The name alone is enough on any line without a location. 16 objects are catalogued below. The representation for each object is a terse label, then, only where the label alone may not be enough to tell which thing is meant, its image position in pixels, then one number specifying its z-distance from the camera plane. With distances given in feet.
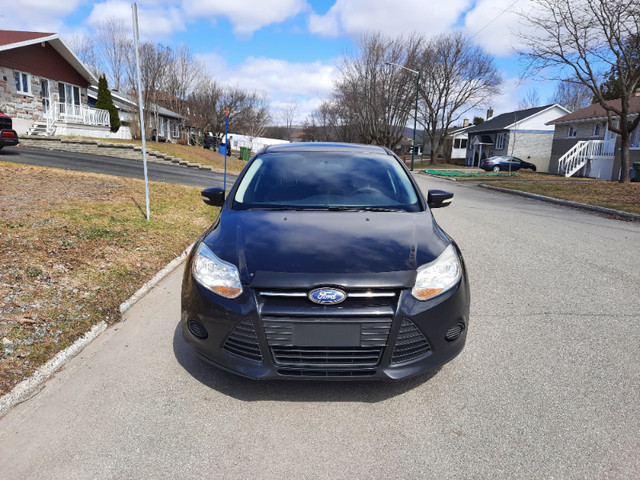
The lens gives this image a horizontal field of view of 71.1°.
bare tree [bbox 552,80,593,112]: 238.07
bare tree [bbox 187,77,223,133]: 166.20
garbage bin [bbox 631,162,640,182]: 77.00
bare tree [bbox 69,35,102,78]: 154.12
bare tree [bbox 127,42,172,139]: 102.47
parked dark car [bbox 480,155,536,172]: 126.31
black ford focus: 8.36
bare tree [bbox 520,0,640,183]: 61.41
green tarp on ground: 96.07
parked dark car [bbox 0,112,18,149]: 49.23
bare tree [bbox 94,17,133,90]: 129.80
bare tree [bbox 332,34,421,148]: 129.70
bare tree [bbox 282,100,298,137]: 328.95
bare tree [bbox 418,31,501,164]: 143.33
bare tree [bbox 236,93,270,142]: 208.37
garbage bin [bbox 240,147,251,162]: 127.85
